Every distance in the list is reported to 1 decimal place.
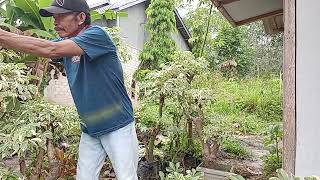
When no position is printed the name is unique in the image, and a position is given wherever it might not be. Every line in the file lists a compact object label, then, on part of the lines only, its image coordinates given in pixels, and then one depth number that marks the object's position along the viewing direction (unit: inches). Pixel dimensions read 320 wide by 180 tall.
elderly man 54.5
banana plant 77.1
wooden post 60.0
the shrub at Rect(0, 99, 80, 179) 49.9
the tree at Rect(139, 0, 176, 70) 308.3
